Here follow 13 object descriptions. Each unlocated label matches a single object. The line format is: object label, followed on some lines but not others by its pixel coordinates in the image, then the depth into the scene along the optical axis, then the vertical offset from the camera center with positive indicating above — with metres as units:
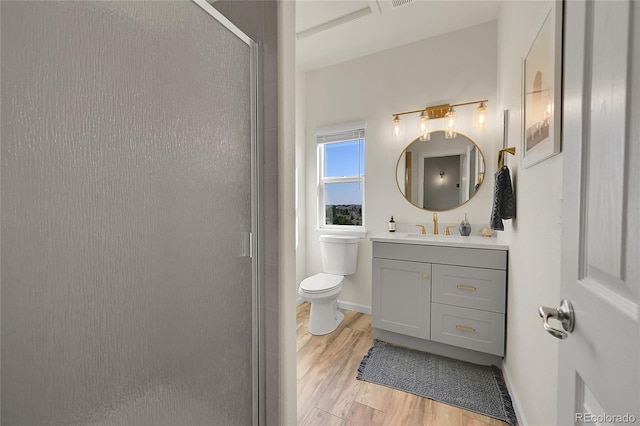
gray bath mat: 1.55 -1.13
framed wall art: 0.95 +0.48
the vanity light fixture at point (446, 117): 2.28 +0.80
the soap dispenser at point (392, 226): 2.60 -0.19
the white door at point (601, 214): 0.42 -0.01
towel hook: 1.92 +0.34
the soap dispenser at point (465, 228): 2.24 -0.18
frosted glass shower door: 0.55 -0.02
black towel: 1.59 +0.06
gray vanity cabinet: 1.84 -0.65
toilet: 2.32 -0.69
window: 2.87 +0.33
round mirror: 2.39 +0.32
